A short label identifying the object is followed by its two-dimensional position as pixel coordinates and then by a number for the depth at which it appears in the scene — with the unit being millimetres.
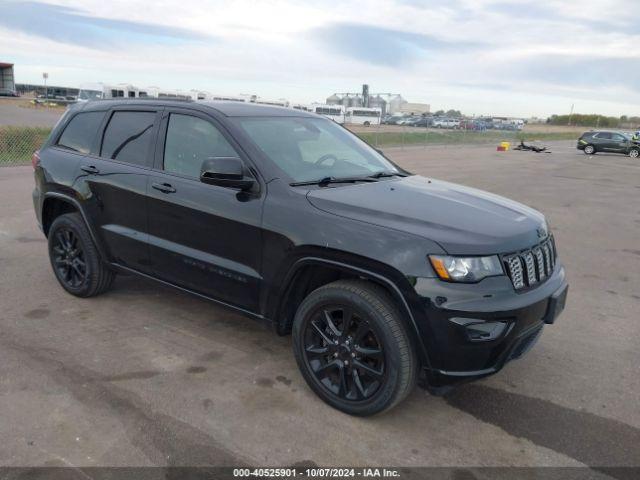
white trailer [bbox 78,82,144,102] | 46028
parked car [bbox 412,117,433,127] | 63597
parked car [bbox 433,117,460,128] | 63203
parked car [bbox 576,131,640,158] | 31469
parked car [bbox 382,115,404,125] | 74400
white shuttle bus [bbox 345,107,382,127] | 72062
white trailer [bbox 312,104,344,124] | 65625
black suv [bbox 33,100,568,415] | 2883
